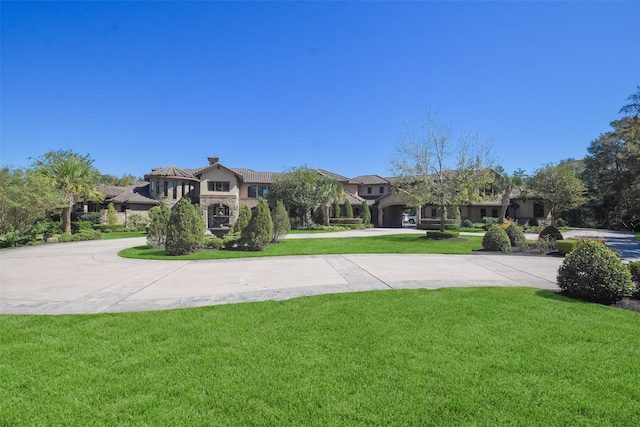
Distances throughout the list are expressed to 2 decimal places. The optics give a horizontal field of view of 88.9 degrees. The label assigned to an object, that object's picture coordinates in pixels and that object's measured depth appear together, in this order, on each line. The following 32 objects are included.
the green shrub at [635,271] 8.31
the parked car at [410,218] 59.23
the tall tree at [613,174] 22.94
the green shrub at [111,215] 35.34
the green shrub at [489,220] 39.01
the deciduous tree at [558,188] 34.31
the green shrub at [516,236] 17.89
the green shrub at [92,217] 34.75
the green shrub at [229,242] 17.52
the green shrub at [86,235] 24.63
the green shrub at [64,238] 24.09
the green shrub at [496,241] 16.59
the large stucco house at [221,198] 38.84
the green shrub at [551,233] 18.76
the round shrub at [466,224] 41.35
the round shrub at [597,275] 6.95
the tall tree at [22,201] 19.67
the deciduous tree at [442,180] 23.38
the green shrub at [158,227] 17.98
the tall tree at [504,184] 38.12
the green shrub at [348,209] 42.19
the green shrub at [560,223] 39.66
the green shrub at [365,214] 42.69
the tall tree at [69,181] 27.55
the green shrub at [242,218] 19.60
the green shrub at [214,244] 17.62
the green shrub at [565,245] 14.95
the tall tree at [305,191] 37.94
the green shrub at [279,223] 19.92
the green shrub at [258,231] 16.56
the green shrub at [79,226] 30.02
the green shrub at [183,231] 14.96
